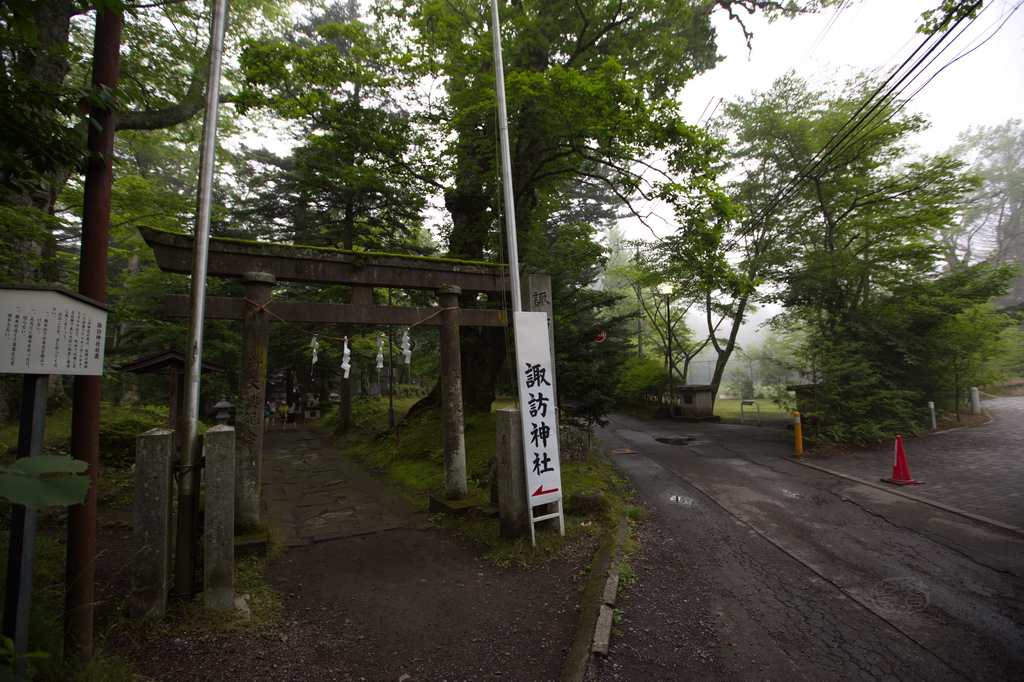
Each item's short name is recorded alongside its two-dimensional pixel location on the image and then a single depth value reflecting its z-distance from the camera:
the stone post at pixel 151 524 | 4.34
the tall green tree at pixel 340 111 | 10.16
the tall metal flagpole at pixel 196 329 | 4.66
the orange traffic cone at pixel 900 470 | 8.90
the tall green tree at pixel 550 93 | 10.01
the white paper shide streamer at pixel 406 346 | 8.52
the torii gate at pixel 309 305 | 6.53
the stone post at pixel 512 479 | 6.32
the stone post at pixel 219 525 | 4.56
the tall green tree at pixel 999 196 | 31.70
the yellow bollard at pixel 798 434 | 12.21
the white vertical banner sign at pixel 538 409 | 6.26
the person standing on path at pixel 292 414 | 24.35
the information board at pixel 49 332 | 2.86
